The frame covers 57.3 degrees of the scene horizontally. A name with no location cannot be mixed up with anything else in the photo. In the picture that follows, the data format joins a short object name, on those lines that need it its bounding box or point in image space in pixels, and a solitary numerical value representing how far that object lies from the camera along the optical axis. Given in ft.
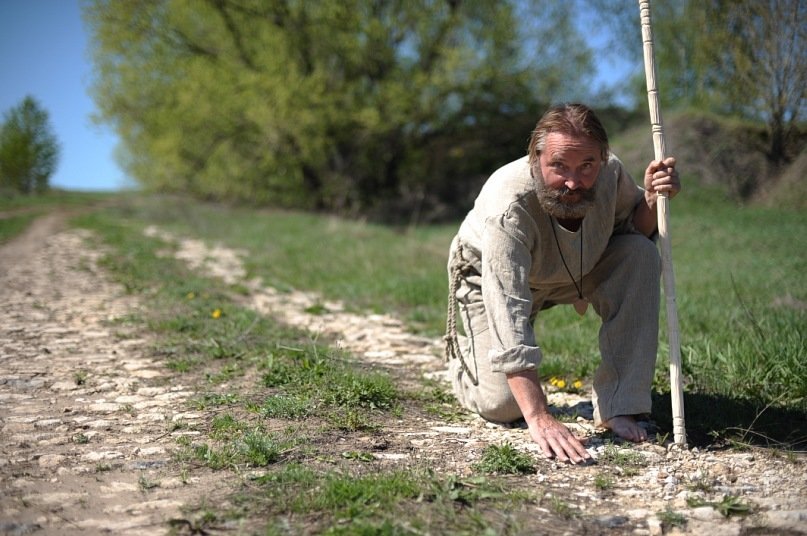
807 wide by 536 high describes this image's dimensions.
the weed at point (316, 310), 22.26
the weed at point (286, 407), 11.87
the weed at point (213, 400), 12.50
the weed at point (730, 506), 8.57
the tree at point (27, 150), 135.03
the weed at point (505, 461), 9.74
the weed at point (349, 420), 11.46
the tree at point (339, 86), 67.21
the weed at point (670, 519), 8.30
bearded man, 10.75
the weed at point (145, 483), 8.93
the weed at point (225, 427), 10.85
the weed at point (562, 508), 8.46
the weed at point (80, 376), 13.89
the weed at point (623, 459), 10.12
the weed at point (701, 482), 9.32
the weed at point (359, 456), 10.07
